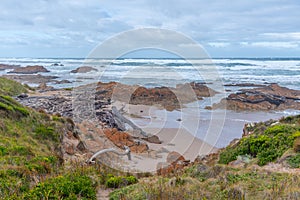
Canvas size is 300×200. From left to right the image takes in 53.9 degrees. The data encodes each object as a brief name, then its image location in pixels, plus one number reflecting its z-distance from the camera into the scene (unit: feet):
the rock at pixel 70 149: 35.78
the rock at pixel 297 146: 25.30
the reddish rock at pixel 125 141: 44.21
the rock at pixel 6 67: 284.20
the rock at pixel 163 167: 29.06
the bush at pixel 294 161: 23.58
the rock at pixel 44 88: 111.16
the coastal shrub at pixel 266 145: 26.96
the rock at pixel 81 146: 39.00
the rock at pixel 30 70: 232.32
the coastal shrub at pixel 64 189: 15.28
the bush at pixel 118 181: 19.93
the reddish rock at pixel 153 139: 50.01
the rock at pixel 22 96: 64.10
